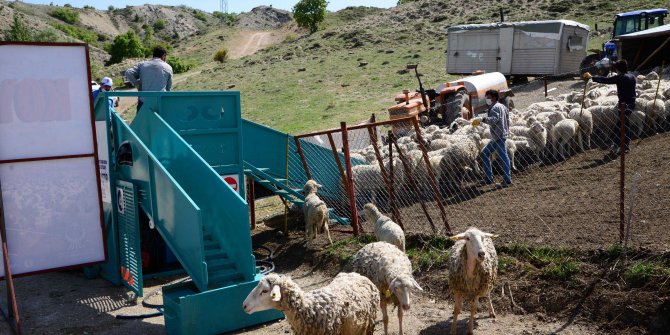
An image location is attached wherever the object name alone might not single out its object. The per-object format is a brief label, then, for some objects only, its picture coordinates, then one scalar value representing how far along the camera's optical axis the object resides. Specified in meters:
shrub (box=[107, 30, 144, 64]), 63.53
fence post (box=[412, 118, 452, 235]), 8.49
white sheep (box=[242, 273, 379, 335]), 5.48
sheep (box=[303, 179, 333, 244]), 9.47
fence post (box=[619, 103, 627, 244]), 6.94
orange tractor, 18.86
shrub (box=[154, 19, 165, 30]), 101.81
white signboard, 7.04
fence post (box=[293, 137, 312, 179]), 10.60
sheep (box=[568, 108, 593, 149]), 12.95
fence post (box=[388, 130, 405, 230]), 9.12
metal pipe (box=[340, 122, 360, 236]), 9.32
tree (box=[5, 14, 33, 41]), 52.62
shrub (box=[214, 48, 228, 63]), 59.72
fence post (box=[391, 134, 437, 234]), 8.84
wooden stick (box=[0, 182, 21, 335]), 6.30
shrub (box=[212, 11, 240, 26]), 103.91
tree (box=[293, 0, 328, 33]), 68.81
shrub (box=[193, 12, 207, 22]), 115.00
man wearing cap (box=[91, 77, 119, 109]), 10.29
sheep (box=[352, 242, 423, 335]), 5.89
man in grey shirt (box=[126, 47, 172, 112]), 9.27
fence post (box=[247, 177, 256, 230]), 11.16
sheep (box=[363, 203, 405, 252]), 7.91
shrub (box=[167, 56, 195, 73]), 54.66
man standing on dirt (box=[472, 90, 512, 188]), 10.66
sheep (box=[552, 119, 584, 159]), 12.48
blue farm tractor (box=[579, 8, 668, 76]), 23.80
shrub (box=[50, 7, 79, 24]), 93.00
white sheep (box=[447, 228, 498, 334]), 6.12
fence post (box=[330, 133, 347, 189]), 9.69
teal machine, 6.66
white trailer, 25.34
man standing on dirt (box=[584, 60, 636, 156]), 11.59
